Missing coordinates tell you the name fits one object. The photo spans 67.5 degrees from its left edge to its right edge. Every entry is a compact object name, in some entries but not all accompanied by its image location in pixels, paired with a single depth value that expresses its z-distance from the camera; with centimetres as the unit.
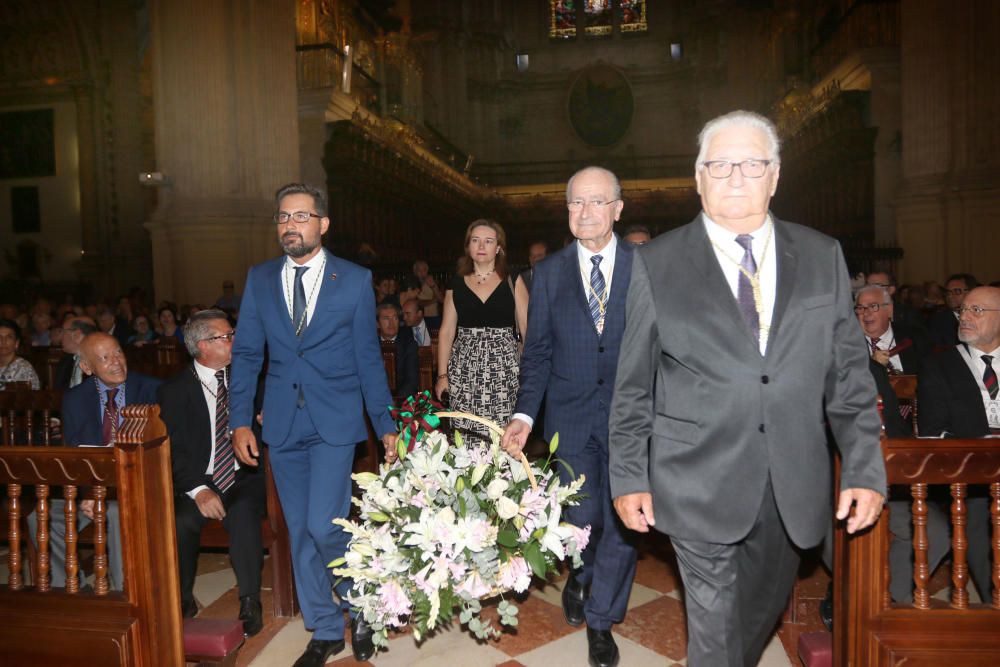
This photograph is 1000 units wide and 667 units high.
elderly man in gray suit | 199
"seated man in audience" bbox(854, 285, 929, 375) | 425
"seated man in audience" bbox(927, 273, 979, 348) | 616
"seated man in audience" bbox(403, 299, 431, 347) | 698
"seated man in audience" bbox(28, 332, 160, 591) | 368
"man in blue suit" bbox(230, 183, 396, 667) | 307
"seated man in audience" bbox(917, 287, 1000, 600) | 328
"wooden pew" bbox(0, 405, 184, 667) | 234
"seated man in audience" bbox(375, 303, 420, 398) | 527
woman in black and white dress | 422
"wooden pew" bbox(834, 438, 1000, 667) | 220
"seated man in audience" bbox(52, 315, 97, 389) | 545
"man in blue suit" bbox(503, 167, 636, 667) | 308
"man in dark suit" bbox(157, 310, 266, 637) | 354
